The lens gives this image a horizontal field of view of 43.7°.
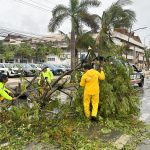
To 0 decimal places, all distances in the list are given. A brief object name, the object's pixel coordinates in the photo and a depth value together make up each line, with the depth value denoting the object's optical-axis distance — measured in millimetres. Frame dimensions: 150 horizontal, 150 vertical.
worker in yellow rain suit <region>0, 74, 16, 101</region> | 4809
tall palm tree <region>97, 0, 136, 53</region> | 17127
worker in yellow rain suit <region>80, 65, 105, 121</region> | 4829
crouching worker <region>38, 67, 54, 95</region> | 5542
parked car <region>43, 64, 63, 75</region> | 23396
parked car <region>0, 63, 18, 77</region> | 18900
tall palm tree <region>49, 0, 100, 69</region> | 16548
